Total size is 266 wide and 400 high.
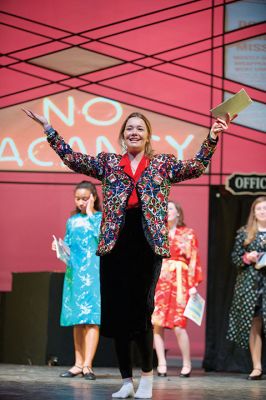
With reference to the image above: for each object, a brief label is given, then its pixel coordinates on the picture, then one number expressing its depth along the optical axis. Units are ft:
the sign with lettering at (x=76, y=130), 35.71
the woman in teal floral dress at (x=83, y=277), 25.54
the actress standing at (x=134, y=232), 18.27
